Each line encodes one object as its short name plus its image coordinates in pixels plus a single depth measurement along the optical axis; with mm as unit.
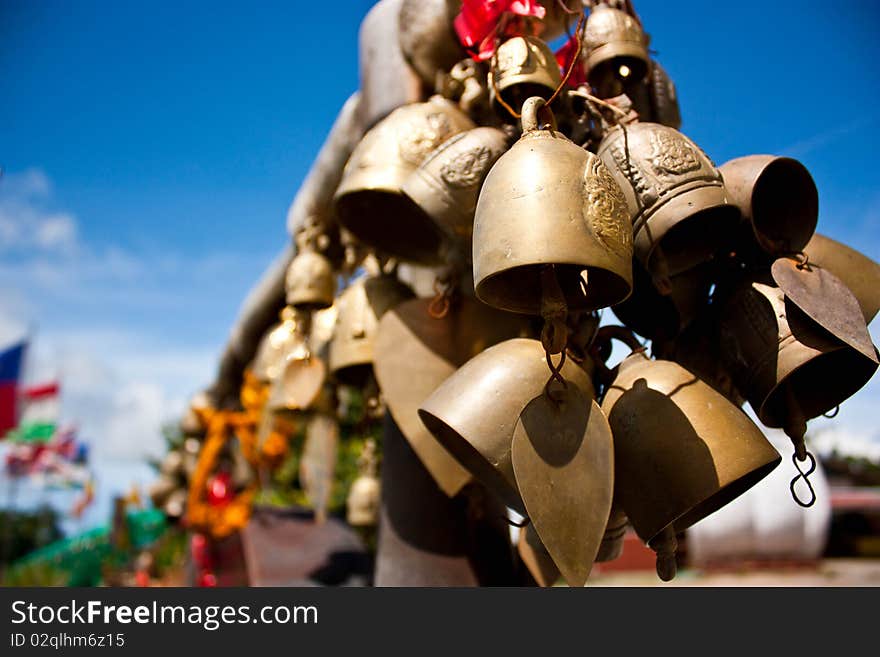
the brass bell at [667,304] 384
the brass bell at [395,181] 445
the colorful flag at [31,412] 14674
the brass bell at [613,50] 412
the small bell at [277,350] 670
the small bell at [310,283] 648
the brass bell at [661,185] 340
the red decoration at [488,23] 439
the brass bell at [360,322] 558
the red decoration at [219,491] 4043
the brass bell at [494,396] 330
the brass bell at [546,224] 276
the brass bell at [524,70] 381
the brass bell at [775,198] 358
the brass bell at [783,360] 340
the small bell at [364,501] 884
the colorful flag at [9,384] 11771
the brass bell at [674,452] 310
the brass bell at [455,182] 389
